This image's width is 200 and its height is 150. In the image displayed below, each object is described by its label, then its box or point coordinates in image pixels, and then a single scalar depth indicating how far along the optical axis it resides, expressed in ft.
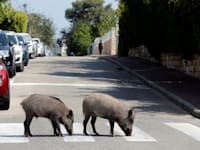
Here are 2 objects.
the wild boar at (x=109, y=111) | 37.09
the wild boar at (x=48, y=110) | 36.35
